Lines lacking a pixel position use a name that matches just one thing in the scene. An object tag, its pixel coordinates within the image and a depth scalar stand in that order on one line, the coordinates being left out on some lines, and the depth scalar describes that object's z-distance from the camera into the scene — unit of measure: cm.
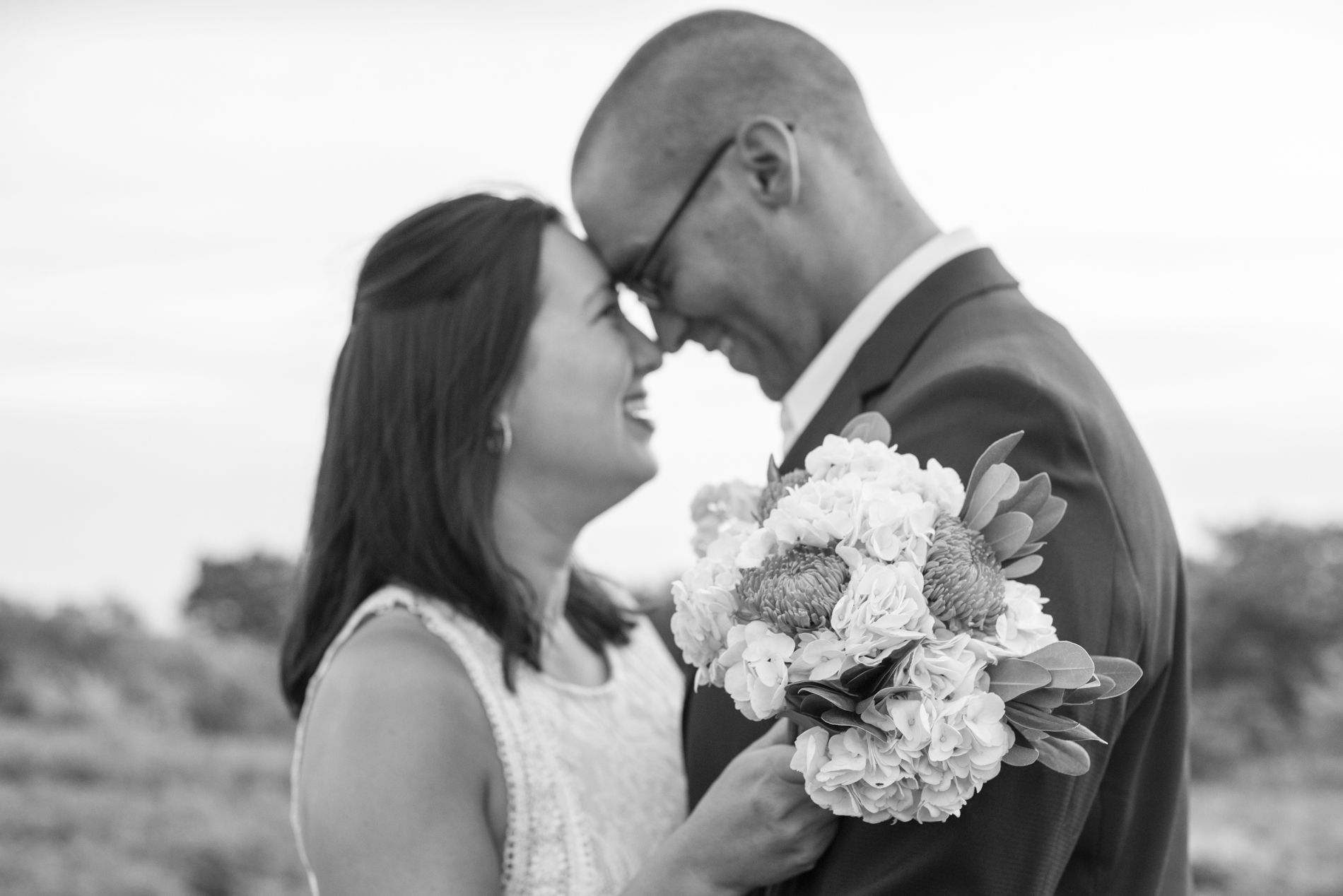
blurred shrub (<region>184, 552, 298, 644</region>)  1120
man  219
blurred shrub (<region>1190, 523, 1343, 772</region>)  985
